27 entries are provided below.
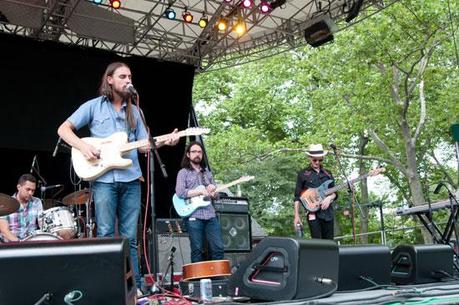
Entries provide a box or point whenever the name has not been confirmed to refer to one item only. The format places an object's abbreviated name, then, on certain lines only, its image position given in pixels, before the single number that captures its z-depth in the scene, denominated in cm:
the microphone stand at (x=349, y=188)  710
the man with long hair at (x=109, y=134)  366
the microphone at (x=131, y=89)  380
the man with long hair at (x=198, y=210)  570
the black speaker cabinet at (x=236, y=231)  743
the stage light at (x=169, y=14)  976
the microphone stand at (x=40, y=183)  778
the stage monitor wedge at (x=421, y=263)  419
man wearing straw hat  665
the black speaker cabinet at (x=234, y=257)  719
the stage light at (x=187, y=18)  1001
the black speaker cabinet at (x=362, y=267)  369
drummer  644
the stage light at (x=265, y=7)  917
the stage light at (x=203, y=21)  1011
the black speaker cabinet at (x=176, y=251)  683
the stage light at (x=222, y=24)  991
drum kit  534
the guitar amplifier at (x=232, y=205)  745
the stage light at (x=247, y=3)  916
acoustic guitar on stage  472
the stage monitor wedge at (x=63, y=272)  226
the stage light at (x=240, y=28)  978
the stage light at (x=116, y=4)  920
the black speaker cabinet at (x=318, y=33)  917
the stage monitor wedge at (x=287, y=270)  304
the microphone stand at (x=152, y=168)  388
